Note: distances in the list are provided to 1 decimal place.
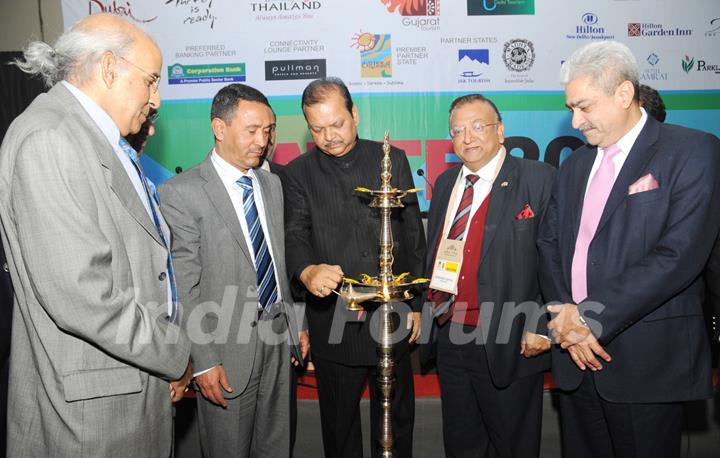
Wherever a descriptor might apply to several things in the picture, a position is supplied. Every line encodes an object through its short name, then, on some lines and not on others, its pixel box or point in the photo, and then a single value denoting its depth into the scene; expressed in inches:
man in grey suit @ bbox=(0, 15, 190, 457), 49.6
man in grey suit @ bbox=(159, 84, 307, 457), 79.2
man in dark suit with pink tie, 65.7
